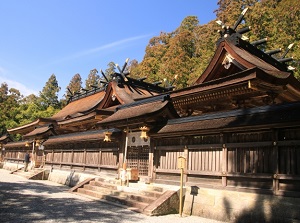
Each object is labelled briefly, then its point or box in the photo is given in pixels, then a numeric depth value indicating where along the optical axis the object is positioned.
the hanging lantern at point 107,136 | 15.51
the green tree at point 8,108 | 52.44
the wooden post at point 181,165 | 10.30
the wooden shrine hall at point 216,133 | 8.81
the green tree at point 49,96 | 58.96
